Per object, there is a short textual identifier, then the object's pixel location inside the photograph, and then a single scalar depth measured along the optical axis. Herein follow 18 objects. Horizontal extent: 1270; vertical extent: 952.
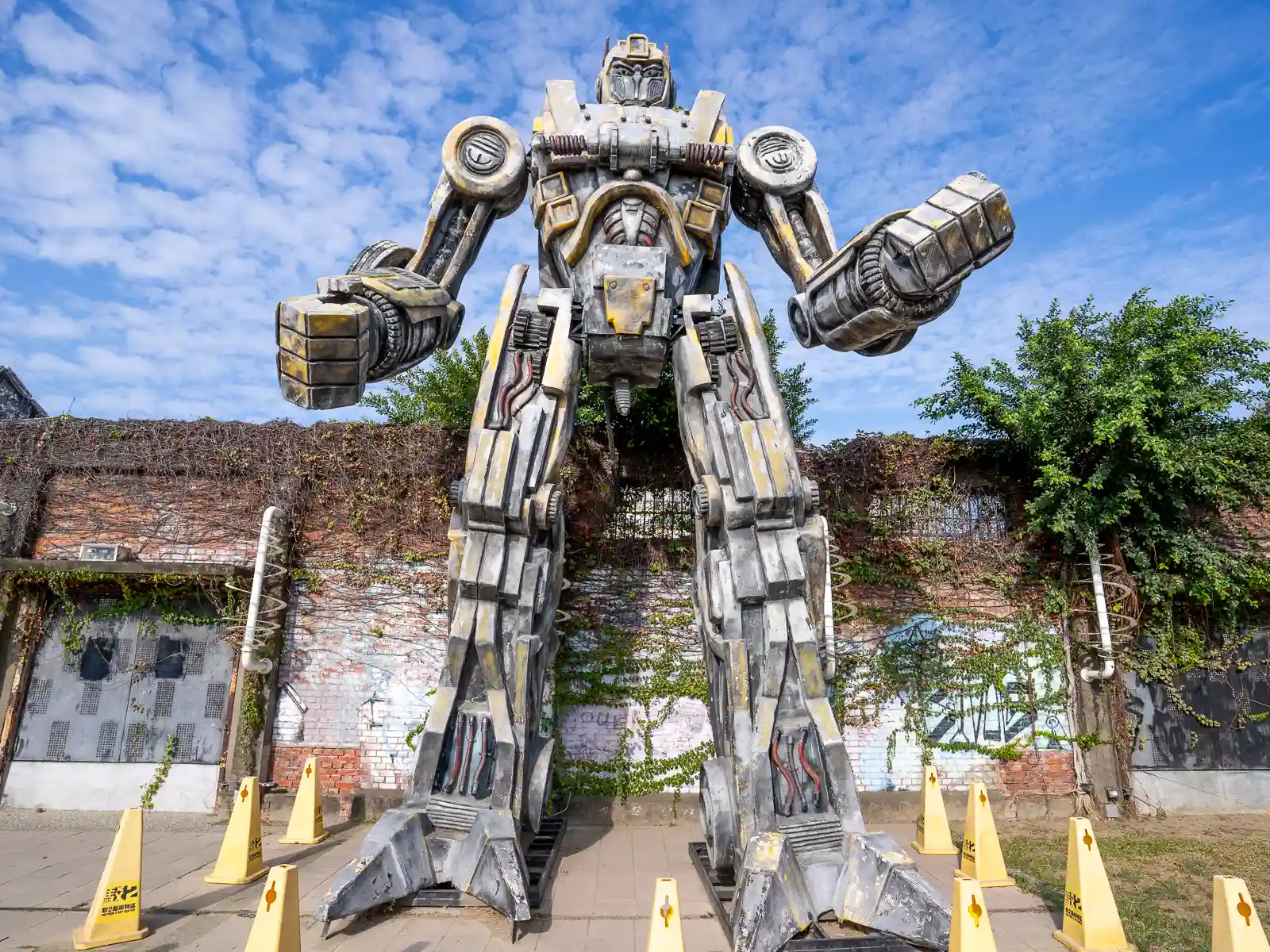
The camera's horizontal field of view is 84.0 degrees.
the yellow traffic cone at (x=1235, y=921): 2.60
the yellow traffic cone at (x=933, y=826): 4.84
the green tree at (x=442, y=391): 10.12
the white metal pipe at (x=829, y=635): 4.32
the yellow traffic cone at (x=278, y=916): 2.56
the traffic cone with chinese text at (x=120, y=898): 3.30
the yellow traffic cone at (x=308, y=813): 5.11
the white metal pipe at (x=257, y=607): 6.02
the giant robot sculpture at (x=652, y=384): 3.36
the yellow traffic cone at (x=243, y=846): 4.20
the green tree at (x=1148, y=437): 5.84
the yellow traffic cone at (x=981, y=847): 4.14
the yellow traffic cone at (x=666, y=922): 2.51
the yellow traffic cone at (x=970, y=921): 2.60
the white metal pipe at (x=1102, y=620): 6.24
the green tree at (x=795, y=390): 9.22
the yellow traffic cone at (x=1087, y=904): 3.23
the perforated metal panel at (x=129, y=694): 6.35
